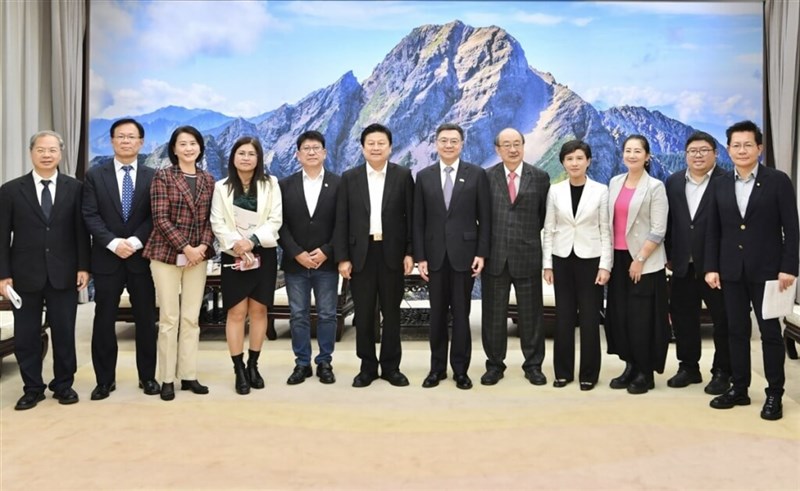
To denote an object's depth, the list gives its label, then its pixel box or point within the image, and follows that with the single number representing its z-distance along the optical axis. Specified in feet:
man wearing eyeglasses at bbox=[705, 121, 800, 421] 10.83
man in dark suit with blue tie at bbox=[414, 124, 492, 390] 12.62
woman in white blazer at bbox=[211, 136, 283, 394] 12.18
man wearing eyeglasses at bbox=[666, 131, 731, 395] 12.43
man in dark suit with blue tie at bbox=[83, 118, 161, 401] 11.86
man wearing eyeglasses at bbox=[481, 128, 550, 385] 12.86
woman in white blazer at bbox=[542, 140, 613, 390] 12.42
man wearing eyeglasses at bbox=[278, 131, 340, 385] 12.87
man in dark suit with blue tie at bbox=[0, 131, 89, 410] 11.57
